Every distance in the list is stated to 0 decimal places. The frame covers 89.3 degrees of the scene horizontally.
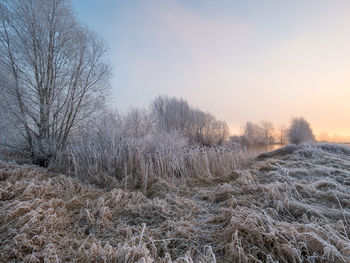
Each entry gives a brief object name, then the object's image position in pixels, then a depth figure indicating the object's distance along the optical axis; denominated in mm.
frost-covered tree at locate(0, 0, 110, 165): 6387
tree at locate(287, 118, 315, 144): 17641
